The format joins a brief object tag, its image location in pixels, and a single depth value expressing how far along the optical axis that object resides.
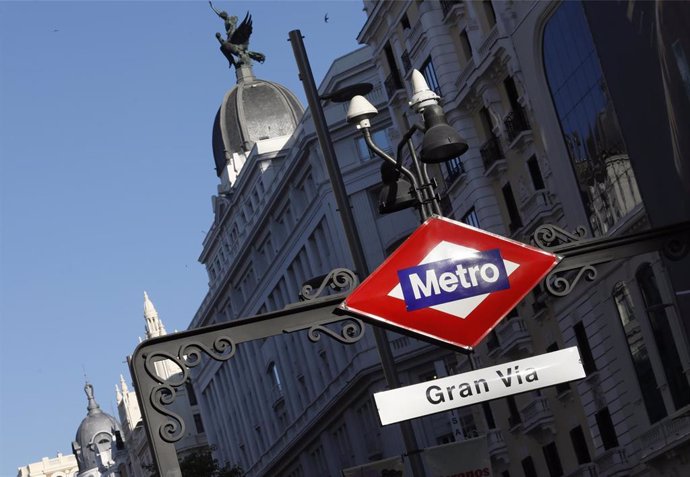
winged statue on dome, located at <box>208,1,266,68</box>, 88.94
